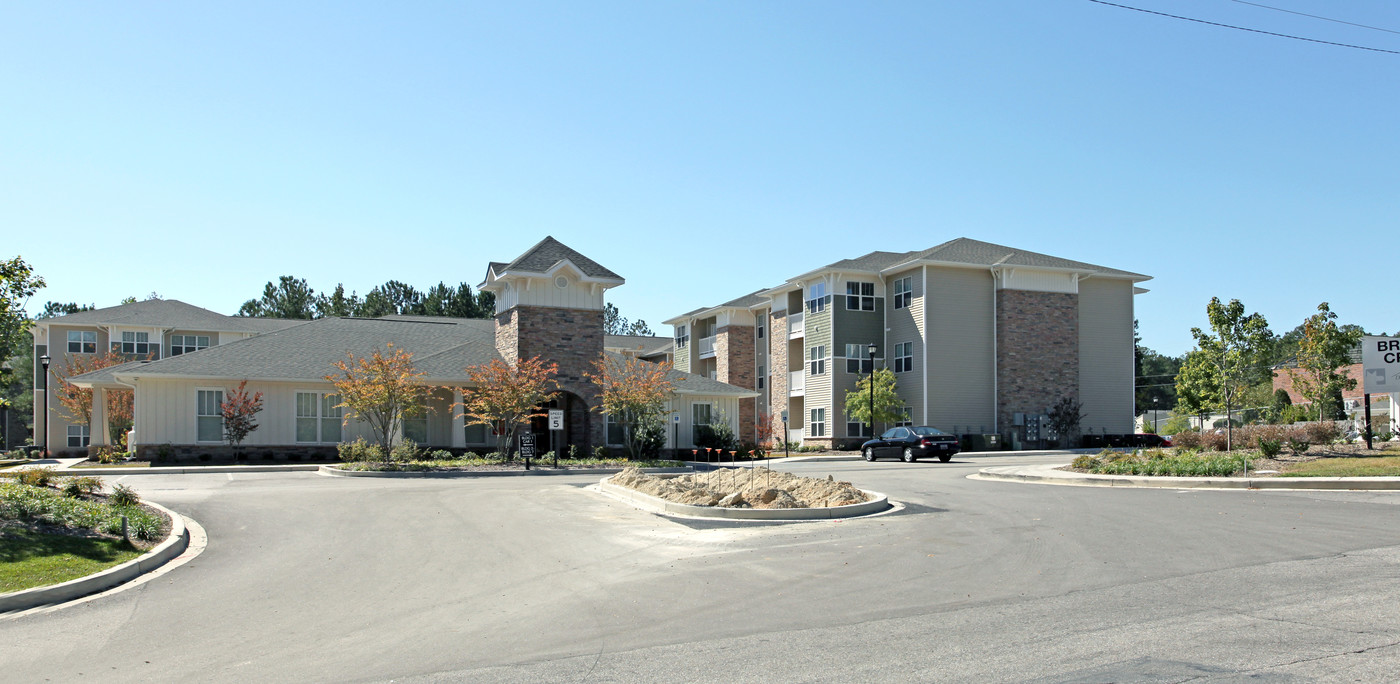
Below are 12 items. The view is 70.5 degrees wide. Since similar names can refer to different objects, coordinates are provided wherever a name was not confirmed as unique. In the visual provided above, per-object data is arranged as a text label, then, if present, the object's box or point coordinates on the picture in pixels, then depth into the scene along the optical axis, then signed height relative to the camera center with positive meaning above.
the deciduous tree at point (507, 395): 31.92 -0.52
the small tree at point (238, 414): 33.91 -1.13
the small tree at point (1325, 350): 32.88 +0.75
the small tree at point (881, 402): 50.09 -1.34
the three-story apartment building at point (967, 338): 51.81 +1.99
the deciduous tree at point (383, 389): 30.11 -0.28
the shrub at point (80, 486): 16.54 -1.78
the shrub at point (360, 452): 30.75 -2.27
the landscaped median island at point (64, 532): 10.60 -1.91
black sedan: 37.75 -2.68
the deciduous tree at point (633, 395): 34.28 -0.59
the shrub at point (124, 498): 15.47 -1.83
